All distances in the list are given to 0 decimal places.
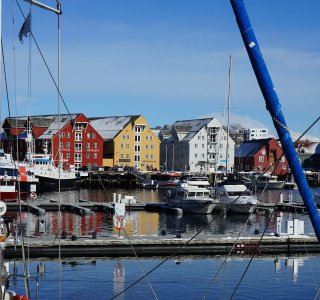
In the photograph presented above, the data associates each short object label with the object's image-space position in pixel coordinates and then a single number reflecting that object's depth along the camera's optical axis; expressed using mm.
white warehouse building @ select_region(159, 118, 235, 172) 138000
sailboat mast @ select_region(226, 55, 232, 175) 71438
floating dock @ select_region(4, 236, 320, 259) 32438
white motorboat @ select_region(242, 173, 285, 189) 108812
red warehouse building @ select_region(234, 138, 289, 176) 138500
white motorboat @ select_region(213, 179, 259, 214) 57344
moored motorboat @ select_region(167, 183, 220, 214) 57938
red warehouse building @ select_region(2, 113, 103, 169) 122000
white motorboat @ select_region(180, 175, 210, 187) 69375
